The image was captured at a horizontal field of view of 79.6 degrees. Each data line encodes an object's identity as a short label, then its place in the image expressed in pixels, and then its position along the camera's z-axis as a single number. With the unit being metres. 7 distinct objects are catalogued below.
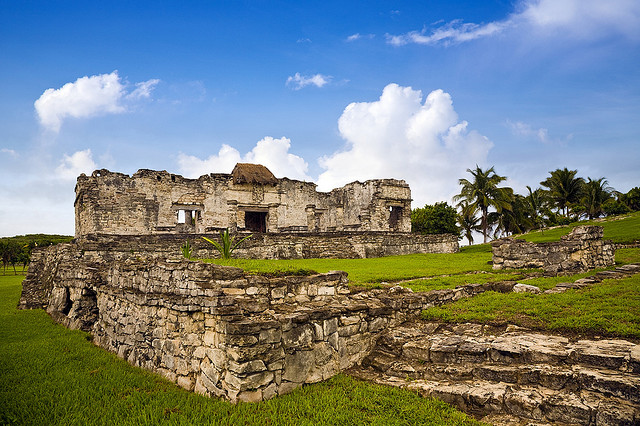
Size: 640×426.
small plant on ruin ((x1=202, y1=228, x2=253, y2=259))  9.39
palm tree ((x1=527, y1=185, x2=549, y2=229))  33.31
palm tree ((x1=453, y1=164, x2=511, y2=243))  29.30
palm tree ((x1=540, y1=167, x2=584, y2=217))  36.56
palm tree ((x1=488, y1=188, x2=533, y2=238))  32.25
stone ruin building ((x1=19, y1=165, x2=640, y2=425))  4.00
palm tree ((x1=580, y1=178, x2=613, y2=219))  34.09
